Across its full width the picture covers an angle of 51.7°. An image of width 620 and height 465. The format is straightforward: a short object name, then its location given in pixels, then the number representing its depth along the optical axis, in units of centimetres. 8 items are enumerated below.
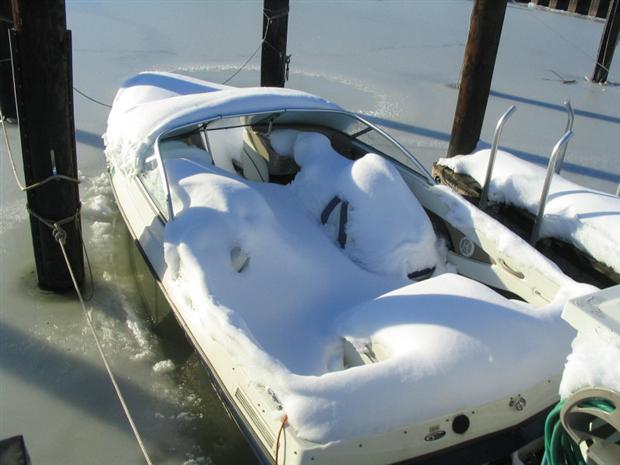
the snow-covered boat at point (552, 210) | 420
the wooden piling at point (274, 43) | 641
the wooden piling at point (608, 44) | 897
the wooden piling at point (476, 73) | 558
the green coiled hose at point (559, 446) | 186
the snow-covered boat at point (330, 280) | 254
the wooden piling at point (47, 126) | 344
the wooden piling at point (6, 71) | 588
